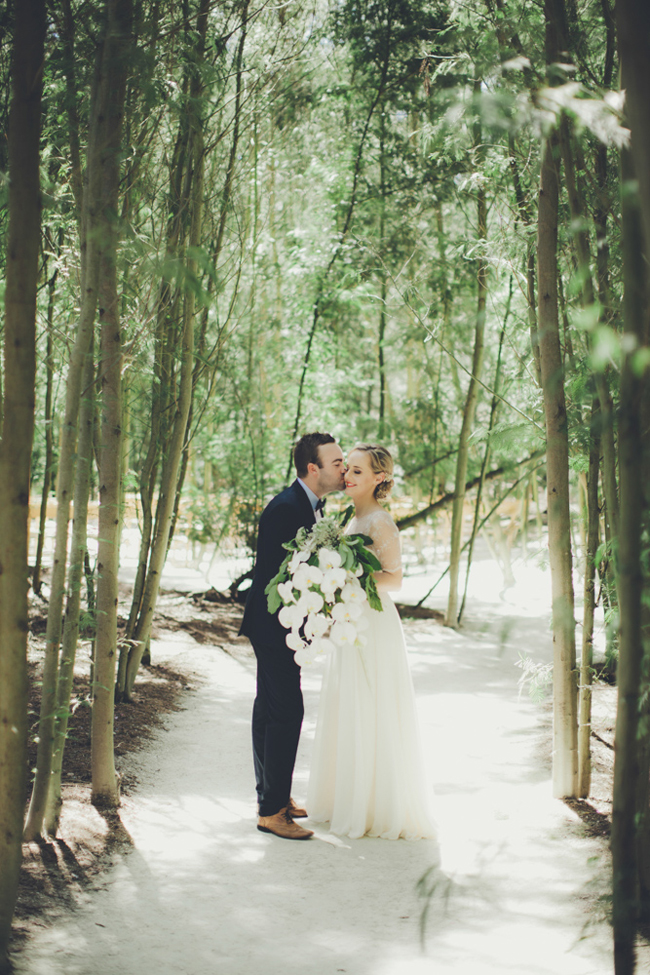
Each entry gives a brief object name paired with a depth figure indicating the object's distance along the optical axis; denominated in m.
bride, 3.08
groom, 3.05
